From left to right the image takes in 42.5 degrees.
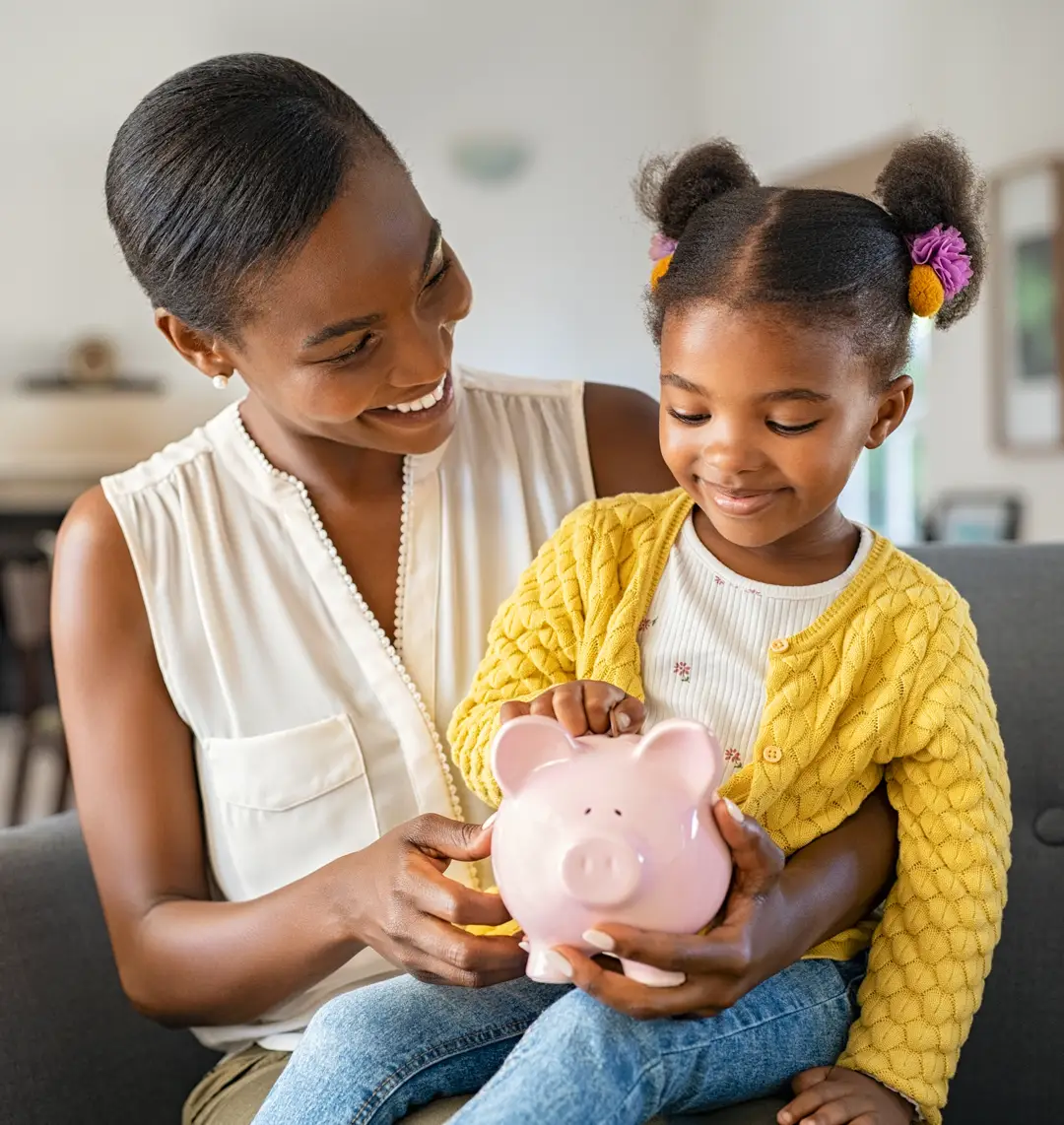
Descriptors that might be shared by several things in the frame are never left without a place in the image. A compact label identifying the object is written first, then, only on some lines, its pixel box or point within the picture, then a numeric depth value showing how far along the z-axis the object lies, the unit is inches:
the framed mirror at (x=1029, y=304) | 162.9
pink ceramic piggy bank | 36.4
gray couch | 59.2
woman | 50.9
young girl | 44.5
